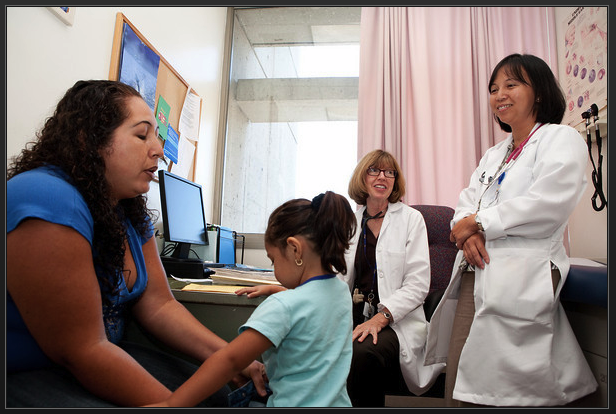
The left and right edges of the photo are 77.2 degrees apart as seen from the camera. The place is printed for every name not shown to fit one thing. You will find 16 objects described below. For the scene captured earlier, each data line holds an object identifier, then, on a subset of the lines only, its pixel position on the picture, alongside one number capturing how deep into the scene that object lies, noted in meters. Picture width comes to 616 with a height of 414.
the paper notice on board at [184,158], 2.30
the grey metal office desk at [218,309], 1.12
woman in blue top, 0.66
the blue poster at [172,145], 2.13
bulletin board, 1.68
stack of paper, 1.29
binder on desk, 2.12
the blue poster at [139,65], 1.74
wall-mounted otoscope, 1.61
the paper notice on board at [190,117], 2.35
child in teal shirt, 0.77
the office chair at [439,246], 1.84
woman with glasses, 1.34
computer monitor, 1.56
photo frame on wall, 1.36
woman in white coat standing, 1.06
